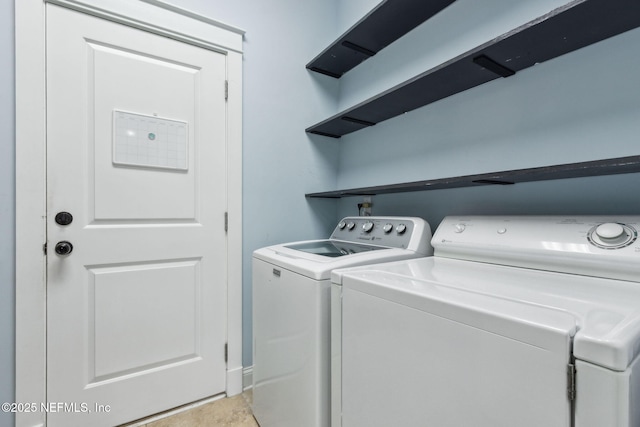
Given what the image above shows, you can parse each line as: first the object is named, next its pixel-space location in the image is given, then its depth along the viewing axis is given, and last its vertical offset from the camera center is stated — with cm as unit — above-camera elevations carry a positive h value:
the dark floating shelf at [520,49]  81 +57
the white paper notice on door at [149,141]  140 +36
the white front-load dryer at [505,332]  45 -24
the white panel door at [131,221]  129 -6
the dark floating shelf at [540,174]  73 +12
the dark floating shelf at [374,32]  140 +102
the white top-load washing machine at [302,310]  98 -40
